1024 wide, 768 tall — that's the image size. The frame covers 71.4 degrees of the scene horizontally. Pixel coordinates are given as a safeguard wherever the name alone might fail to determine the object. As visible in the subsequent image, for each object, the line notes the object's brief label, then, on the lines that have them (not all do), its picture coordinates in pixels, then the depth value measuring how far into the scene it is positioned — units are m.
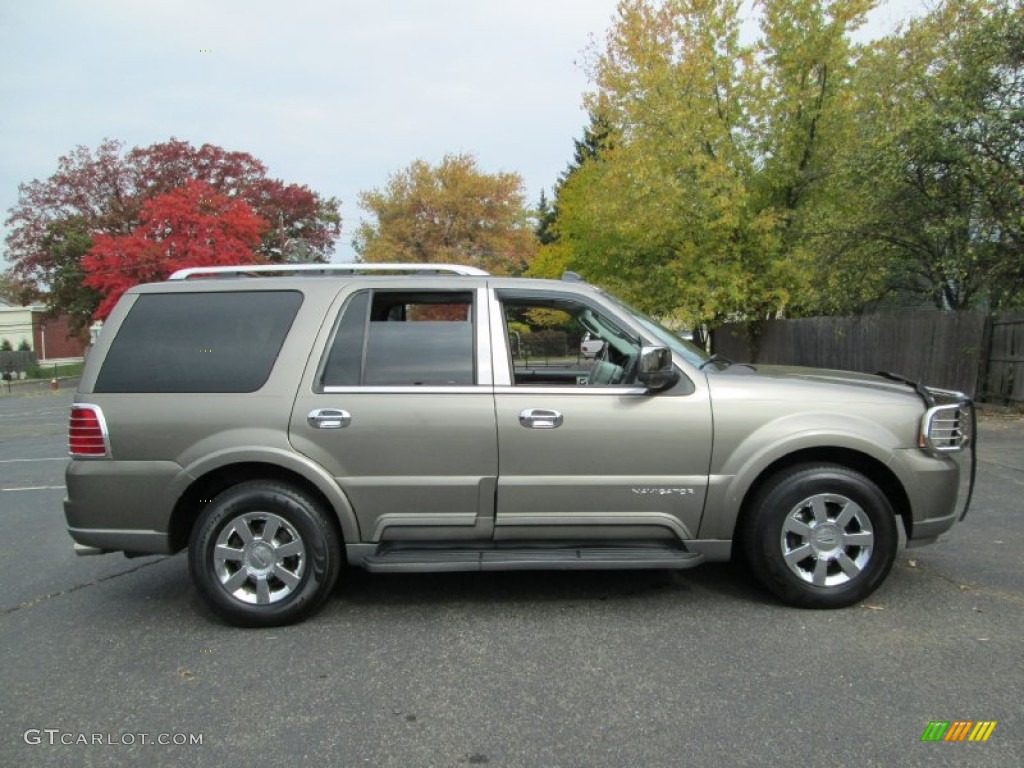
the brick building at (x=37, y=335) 61.03
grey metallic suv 3.83
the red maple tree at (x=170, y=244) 29.41
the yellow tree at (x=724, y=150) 15.73
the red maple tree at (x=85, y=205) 37.09
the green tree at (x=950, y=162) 10.42
